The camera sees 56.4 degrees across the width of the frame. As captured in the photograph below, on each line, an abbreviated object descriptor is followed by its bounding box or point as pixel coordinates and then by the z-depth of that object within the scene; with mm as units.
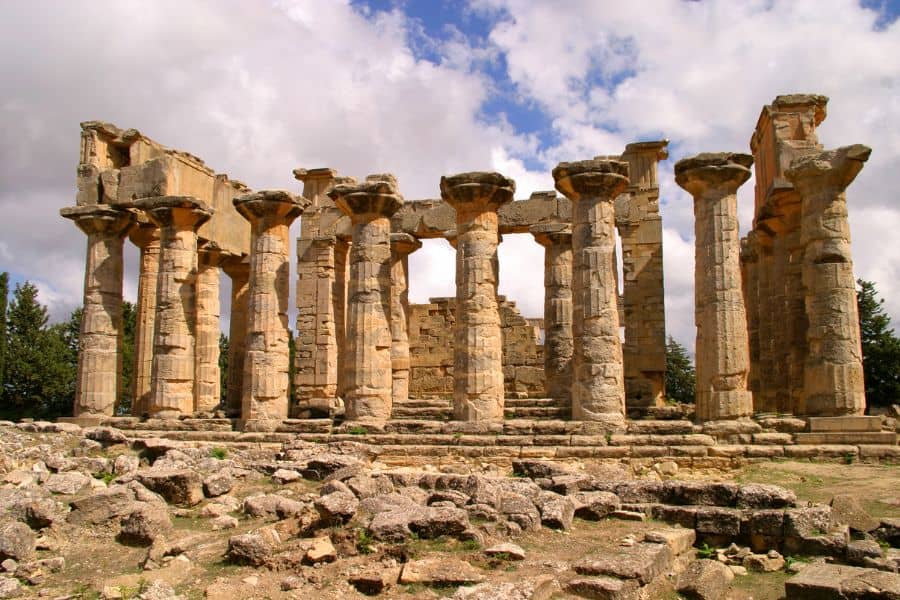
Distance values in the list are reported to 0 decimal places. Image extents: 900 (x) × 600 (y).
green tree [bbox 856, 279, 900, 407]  30734
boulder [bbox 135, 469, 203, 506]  12773
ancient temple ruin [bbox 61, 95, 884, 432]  18703
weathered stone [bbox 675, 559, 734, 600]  8766
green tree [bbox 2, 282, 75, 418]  37969
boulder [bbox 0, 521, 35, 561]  9602
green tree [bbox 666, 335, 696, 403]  42812
